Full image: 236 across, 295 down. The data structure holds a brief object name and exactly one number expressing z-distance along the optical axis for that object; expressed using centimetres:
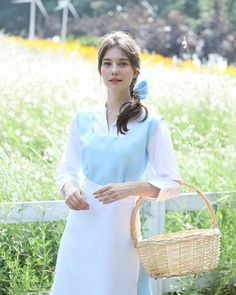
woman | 486
